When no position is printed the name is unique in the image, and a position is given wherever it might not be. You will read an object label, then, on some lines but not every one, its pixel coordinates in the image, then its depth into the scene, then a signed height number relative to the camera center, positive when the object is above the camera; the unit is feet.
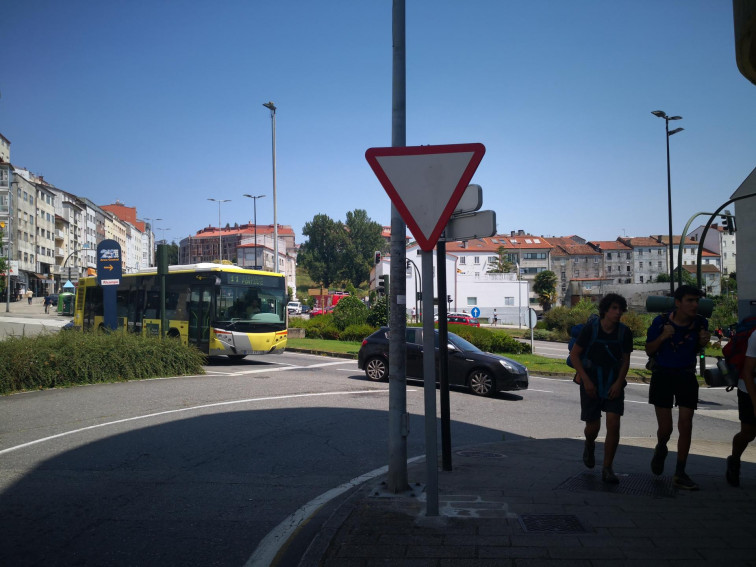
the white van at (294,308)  228.76 -5.44
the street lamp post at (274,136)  103.45 +28.95
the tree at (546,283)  273.58 +5.06
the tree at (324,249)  412.98 +32.74
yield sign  14.21 +2.84
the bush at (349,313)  110.42 -3.46
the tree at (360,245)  409.69 +35.14
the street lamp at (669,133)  91.96 +25.57
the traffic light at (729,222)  72.92 +9.07
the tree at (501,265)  307.37 +15.51
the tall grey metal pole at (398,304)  16.96 -0.28
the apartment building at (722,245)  399.03 +34.22
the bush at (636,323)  128.16 -6.75
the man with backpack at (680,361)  16.67 -1.97
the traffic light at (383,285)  73.73 +1.23
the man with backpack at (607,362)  17.28 -2.05
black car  43.04 -5.53
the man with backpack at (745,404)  15.61 -3.19
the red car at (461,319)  148.46 -6.38
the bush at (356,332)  101.59 -6.52
